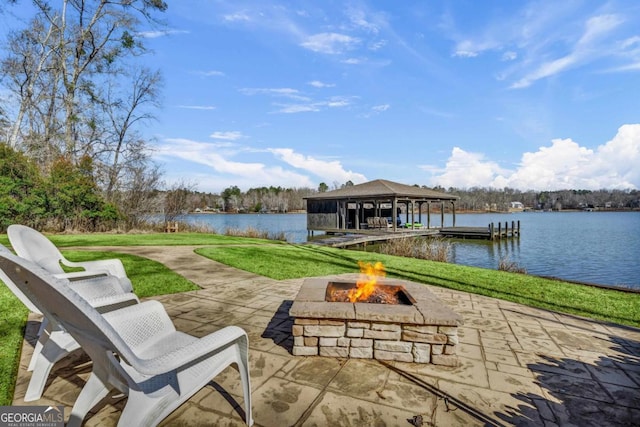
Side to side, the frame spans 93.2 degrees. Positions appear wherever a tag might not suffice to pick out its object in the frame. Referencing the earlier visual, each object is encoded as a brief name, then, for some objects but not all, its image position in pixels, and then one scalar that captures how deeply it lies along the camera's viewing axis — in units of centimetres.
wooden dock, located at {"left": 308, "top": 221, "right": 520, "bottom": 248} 1802
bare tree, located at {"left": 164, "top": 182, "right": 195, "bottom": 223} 1916
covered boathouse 2203
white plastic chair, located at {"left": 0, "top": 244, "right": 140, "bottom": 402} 215
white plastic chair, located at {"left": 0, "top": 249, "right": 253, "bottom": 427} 136
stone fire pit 278
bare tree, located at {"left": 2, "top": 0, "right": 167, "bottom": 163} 1786
